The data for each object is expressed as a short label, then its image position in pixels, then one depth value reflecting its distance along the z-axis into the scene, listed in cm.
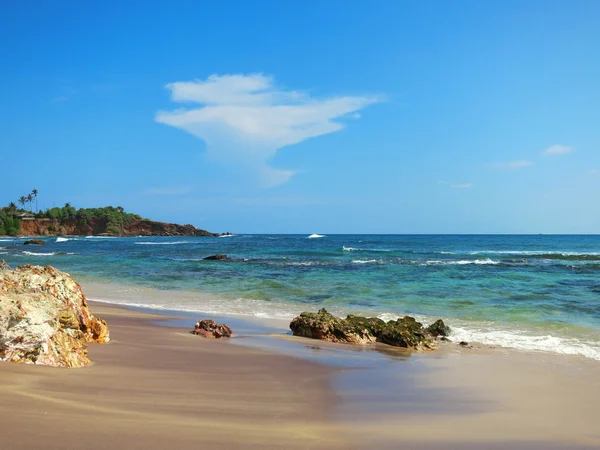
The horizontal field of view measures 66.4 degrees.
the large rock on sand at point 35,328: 432
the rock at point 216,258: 3538
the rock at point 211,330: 850
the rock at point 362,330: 853
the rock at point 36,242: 6169
